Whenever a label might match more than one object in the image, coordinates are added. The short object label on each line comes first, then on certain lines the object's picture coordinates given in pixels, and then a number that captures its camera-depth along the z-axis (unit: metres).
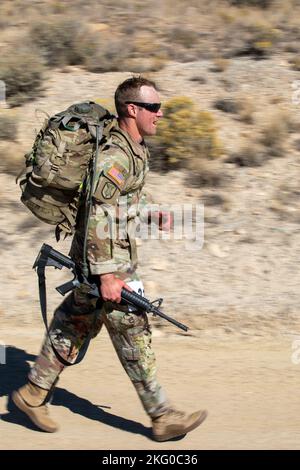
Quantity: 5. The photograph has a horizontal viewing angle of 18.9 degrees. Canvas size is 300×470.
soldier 4.84
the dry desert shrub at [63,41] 13.34
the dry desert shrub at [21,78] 12.06
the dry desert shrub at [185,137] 10.23
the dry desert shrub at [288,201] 9.02
